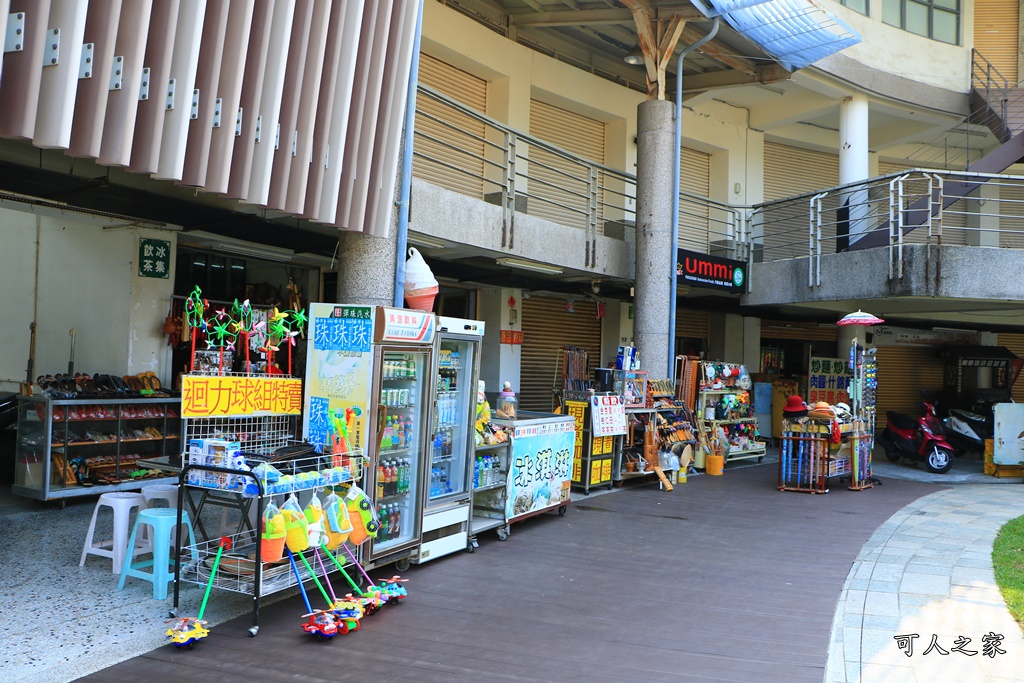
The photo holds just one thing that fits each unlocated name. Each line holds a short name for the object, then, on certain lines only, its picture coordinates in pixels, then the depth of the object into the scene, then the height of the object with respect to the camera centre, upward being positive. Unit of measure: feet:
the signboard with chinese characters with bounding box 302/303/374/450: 18.71 +0.19
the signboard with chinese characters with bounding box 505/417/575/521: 24.90 -2.49
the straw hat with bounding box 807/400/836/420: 34.58 -0.09
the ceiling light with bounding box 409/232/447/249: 28.02 +5.43
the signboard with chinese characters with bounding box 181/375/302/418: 17.79 -0.51
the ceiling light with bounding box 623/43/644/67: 41.81 +18.74
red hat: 35.42 +0.01
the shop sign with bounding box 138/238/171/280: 28.09 +4.13
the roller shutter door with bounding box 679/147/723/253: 48.44 +13.94
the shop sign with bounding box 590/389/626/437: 31.78 -0.78
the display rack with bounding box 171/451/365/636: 15.40 -2.76
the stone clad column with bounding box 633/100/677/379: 37.83 +7.81
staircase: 43.11 +19.49
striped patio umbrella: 38.60 +4.74
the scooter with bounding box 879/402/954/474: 41.34 -1.42
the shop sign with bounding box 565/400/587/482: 31.89 -1.09
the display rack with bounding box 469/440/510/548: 23.91 -3.30
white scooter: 44.42 -0.65
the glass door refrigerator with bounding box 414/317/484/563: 21.70 -1.30
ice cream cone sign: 23.31 +3.06
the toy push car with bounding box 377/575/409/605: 17.29 -4.68
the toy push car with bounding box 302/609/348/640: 14.99 -4.84
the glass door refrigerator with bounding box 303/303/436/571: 18.71 -0.47
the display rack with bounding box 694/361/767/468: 41.11 -0.56
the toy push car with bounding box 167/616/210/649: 14.26 -4.90
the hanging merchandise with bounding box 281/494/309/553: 15.90 -3.15
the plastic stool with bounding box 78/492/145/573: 18.56 -3.76
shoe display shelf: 24.98 -2.61
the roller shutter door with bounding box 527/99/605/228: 42.65 +14.26
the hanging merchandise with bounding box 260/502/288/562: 15.47 -3.25
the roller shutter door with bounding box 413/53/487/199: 36.78 +12.93
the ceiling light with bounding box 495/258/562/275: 33.32 +5.70
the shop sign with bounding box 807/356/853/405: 51.93 +1.94
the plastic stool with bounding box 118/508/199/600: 17.13 -3.98
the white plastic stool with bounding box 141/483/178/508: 18.99 -3.05
